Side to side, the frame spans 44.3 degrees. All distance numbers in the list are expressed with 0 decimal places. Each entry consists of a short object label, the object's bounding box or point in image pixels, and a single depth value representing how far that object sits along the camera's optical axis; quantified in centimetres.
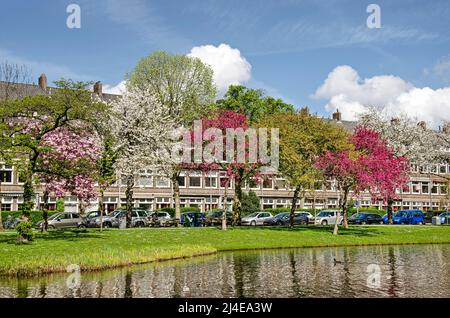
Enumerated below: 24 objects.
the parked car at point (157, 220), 5681
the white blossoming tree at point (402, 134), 6656
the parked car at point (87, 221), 5435
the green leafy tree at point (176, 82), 5747
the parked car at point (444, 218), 6936
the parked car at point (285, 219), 6406
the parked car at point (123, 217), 5528
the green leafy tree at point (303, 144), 4788
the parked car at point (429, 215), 7262
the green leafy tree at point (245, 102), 6316
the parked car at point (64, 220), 5375
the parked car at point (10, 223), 5452
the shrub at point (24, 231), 3250
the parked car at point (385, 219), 7078
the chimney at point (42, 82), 8075
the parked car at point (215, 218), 5794
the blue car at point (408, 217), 7062
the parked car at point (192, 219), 5950
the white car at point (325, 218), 6688
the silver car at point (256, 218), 6300
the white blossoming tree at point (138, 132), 5116
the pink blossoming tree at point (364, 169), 4697
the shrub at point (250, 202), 7538
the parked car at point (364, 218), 6794
